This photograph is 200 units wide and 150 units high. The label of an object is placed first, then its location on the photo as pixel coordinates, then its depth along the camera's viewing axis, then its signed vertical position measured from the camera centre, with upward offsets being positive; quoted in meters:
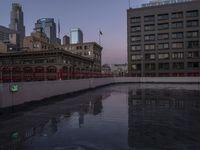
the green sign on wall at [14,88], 8.65 -0.82
